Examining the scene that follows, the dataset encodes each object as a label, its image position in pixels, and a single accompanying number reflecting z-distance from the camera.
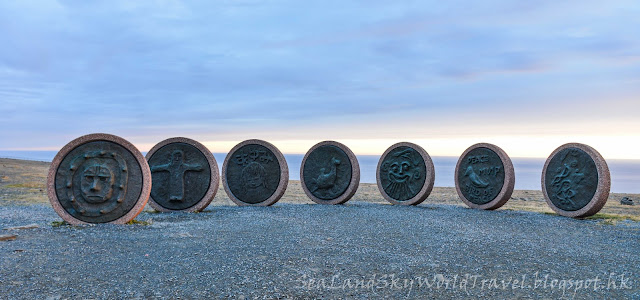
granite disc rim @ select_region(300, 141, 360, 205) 14.01
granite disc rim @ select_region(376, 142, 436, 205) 13.80
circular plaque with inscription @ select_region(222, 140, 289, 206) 13.50
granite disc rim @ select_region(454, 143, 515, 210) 13.14
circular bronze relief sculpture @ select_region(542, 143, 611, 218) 11.88
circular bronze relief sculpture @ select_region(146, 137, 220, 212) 12.22
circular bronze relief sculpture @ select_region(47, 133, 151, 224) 9.96
